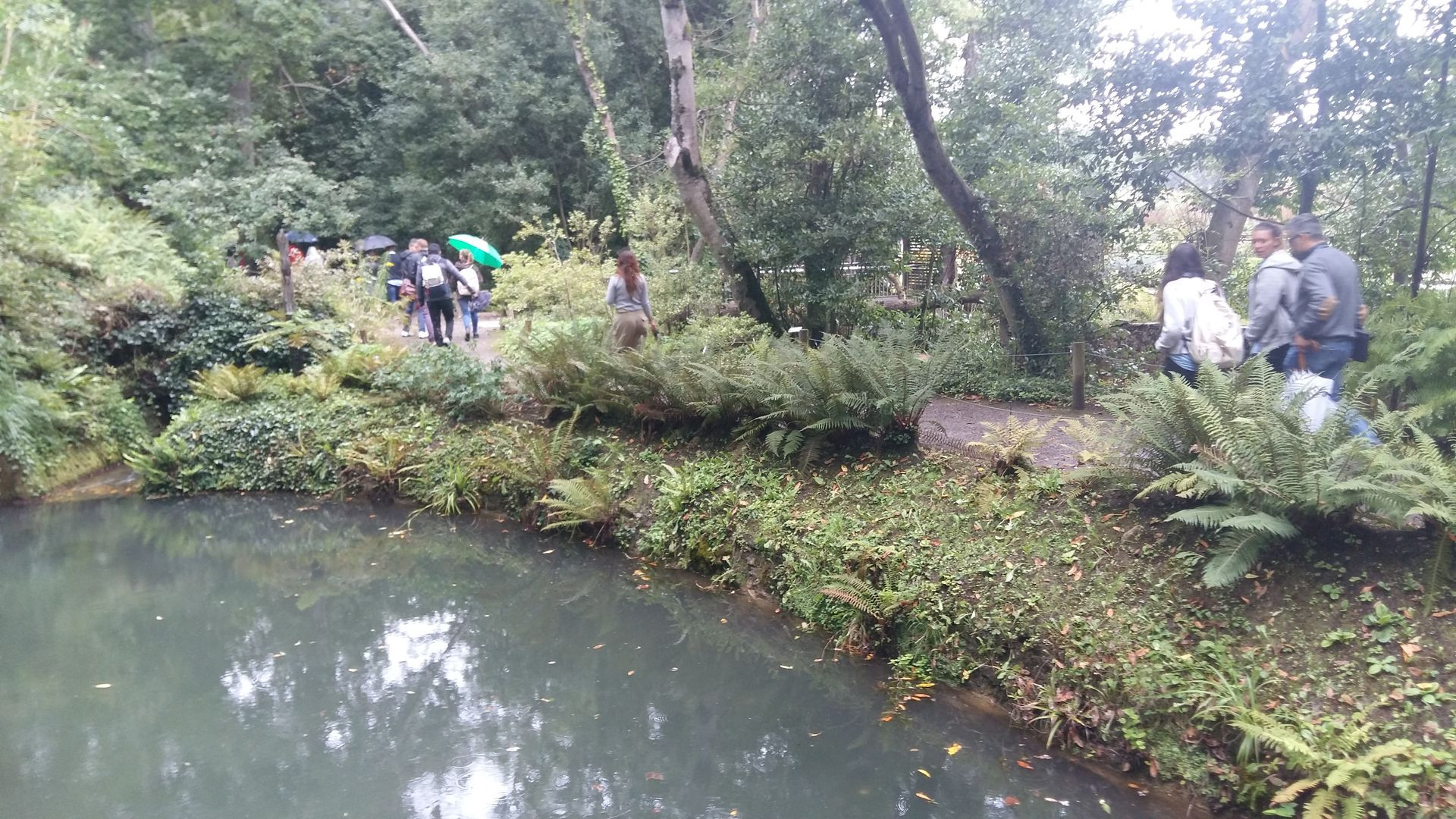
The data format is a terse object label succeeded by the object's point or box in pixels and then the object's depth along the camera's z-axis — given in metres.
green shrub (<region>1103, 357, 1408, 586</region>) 5.12
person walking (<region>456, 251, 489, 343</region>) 15.39
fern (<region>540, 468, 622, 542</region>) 9.05
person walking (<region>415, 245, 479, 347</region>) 13.88
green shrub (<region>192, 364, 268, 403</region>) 11.82
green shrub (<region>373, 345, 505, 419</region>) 11.06
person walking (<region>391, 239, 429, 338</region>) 15.64
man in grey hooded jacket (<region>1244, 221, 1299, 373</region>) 6.14
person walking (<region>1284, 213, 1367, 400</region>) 6.00
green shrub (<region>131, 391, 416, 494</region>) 11.18
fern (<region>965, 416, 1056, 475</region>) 7.25
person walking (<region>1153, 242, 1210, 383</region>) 6.63
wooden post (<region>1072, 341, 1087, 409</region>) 9.72
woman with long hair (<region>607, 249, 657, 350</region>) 10.30
